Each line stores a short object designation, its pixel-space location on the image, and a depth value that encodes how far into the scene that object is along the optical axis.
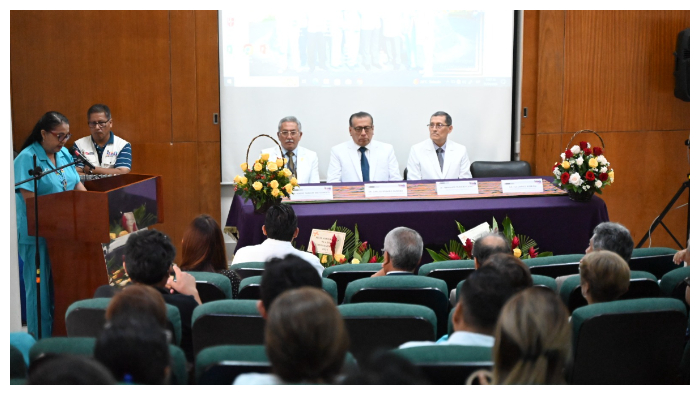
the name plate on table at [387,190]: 4.51
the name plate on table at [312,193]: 4.42
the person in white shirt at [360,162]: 5.40
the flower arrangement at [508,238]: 4.15
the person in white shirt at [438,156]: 5.40
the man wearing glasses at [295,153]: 5.22
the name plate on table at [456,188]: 4.57
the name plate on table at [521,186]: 4.62
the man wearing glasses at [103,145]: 5.06
